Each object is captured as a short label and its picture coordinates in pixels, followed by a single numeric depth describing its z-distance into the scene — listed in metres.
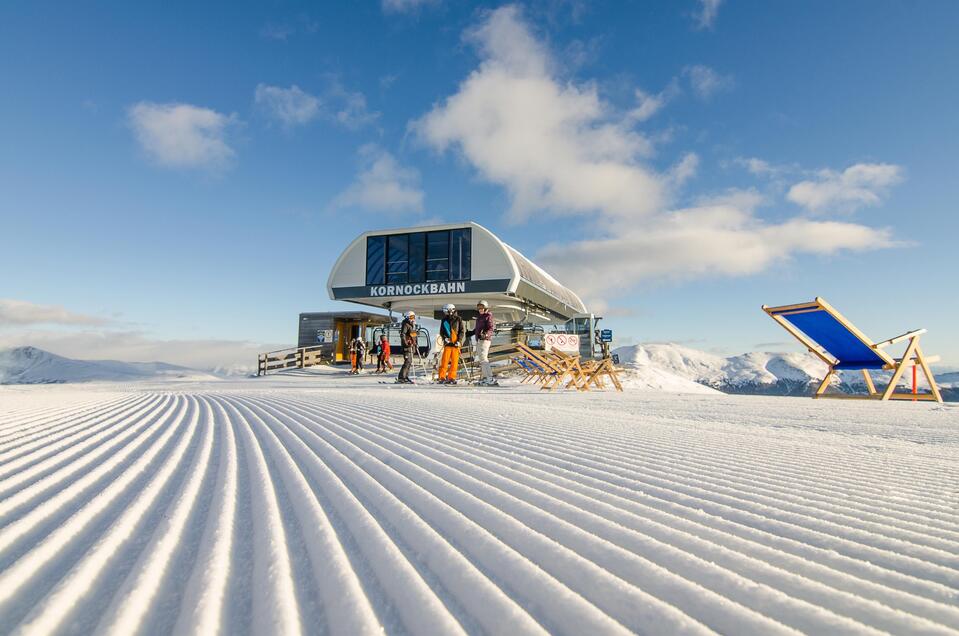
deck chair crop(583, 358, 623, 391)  9.02
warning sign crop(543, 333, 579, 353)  14.69
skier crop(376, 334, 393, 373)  17.22
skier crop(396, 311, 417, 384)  10.55
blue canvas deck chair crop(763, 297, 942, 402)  6.90
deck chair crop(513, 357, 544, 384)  10.09
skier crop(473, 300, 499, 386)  10.26
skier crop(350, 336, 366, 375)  17.31
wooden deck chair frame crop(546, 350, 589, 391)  8.95
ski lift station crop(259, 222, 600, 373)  19.91
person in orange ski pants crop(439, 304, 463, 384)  9.91
